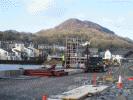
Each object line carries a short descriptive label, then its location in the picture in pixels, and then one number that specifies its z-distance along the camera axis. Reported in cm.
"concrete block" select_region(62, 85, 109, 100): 814
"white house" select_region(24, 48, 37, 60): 12416
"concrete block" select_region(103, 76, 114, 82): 1642
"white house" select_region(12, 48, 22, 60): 11434
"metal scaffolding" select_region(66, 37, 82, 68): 3219
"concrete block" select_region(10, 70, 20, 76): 1925
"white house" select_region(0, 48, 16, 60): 10984
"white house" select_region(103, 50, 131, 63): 11482
